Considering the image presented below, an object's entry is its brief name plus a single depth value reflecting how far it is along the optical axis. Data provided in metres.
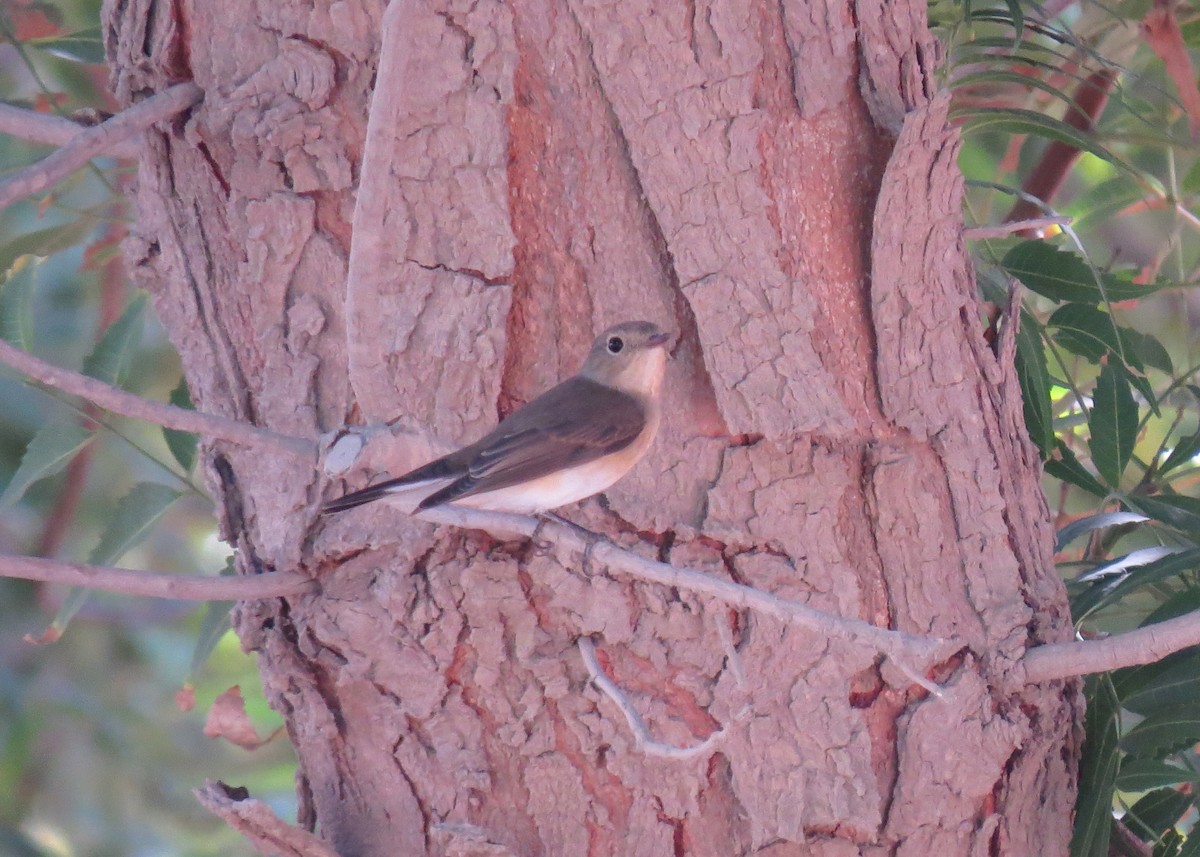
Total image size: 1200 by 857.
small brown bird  5.15
